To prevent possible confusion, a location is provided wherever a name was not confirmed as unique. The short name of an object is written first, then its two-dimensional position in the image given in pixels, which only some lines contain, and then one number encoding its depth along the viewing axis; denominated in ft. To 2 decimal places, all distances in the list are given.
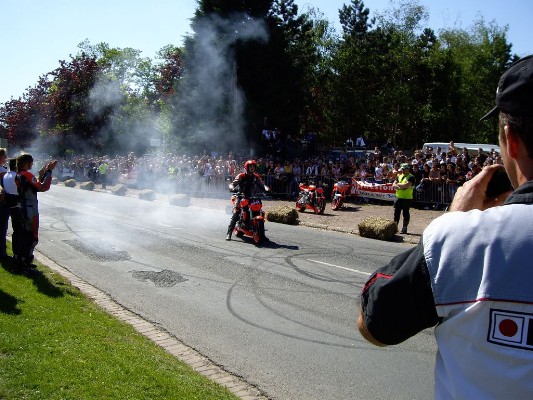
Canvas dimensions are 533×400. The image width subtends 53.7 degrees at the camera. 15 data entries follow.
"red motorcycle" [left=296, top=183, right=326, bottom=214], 62.69
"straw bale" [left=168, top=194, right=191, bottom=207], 73.26
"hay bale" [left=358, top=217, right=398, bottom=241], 44.98
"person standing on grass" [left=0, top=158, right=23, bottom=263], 28.19
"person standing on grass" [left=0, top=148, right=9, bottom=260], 30.04
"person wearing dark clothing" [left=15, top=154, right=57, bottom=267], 27.76
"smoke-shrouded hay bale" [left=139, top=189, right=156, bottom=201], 81.97
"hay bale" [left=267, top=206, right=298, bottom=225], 55.36
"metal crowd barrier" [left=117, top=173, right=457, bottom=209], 61.31
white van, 76.95
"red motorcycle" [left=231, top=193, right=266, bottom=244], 41.27
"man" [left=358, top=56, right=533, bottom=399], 4.20
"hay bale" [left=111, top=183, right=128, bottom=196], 94.19
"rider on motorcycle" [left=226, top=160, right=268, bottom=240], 43.19
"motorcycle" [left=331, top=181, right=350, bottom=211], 65.98
